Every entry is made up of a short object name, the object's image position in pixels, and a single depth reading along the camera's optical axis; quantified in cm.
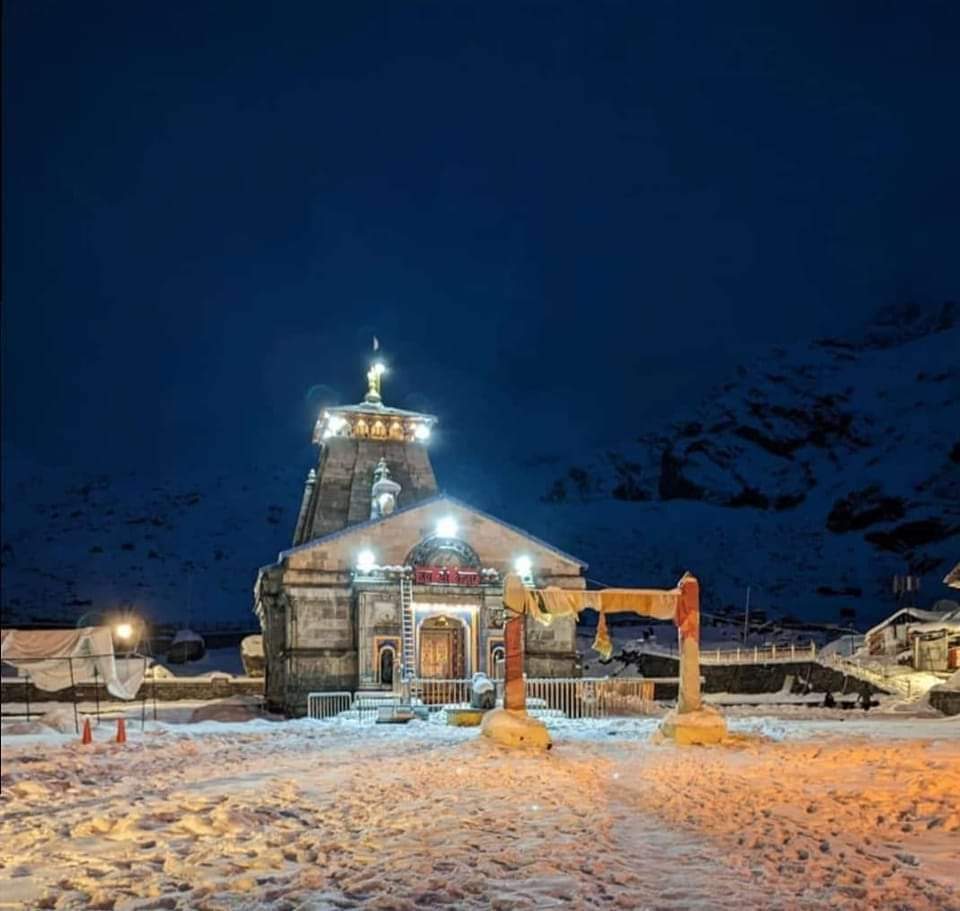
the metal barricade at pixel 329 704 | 2847
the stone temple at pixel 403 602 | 3017
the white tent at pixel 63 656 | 2148
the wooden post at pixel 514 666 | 1762
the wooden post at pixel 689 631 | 1811
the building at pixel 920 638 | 3167
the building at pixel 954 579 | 2433
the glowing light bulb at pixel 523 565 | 3231
